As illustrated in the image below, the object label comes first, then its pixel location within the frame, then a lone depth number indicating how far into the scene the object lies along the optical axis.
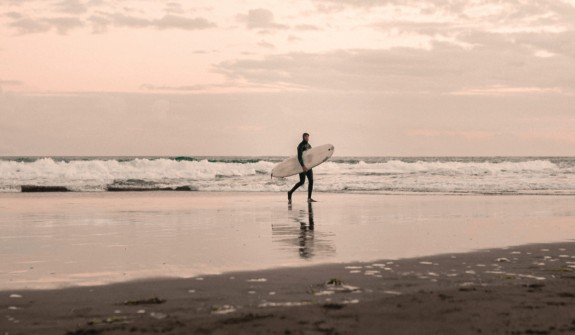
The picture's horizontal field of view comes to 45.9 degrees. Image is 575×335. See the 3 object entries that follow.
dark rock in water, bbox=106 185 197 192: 32.38
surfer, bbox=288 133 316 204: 22.56
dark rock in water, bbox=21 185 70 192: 32.06
